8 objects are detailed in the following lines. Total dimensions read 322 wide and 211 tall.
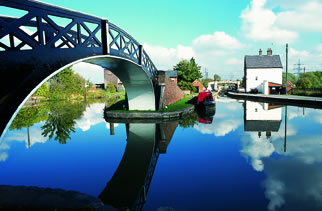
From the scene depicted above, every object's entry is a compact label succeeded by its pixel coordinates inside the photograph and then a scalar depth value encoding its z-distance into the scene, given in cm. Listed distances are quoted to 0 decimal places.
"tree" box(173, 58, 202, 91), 5097
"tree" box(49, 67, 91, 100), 3941
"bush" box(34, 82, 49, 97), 3829
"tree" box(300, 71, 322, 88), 9639
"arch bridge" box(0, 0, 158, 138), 475
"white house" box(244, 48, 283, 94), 4647
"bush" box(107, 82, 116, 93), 6352
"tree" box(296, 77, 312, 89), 4827
